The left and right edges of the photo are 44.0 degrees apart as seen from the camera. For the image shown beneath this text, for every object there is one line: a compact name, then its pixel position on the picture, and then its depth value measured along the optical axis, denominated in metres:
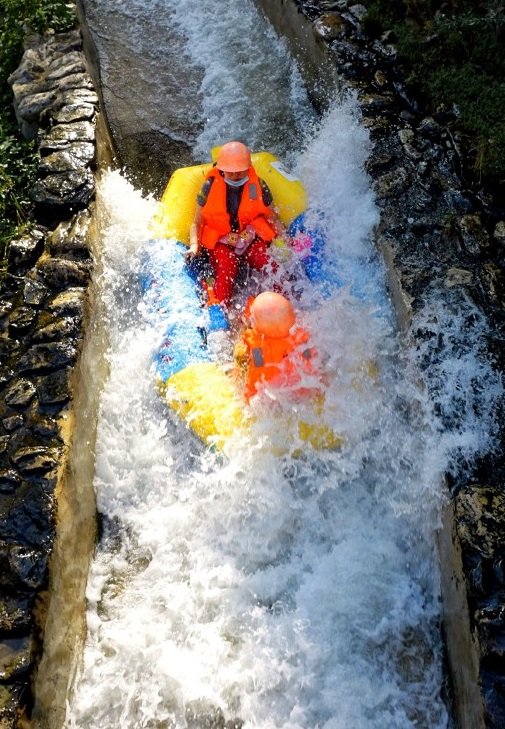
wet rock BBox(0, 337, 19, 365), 4.34
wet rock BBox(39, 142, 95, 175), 5.48
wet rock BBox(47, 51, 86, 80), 6.40
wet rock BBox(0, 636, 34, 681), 3.05
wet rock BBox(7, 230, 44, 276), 4.89
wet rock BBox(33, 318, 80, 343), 4.36
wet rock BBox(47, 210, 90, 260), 4.89
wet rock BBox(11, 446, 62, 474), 3.75
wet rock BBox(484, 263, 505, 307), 4.43
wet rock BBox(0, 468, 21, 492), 3.70
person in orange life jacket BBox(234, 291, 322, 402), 4.21
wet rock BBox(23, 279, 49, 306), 4.60
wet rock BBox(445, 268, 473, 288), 4.52
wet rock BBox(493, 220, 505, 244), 4.77
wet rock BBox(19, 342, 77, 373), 4.21
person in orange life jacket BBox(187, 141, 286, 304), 5.17
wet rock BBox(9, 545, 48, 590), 3.33
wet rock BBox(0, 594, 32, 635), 3.18
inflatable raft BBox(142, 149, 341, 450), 4.23
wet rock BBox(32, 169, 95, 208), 5.24
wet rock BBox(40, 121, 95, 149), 5.73
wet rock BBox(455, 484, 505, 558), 3.35
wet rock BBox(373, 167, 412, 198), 5.27
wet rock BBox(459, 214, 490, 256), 4.73
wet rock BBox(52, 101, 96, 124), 5.91
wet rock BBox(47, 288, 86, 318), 4.51
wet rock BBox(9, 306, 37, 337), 4.45
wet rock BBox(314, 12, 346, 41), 6.66
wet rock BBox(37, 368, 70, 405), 4.04
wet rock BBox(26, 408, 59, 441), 3.90
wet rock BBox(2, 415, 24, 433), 3.96
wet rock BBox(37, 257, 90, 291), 4.70
